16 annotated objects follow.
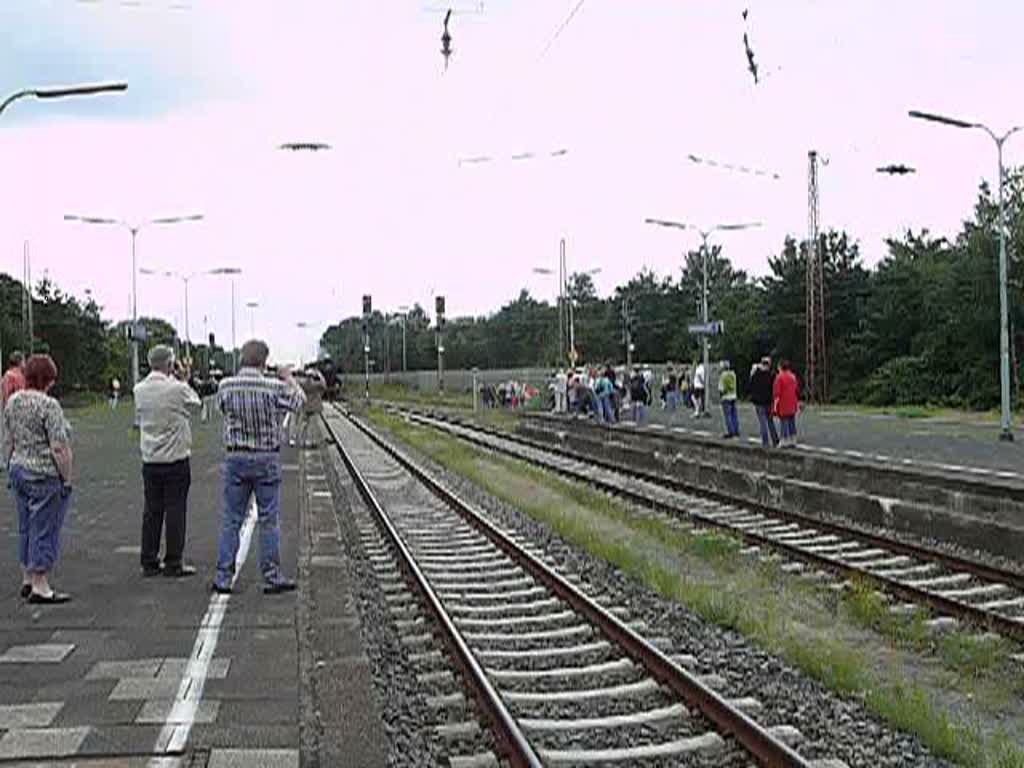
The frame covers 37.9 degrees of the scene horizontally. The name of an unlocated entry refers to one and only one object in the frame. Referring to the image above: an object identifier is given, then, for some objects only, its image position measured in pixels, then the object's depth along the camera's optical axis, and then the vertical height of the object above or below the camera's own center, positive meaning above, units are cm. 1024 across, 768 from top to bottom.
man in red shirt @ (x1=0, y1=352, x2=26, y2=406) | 1366 -14
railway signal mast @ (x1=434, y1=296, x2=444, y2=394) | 6494 +224
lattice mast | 6488 +227
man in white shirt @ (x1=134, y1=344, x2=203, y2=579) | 1231 -72
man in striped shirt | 1142 -66
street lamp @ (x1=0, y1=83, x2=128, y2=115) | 2434 +451
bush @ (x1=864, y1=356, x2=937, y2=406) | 7150 -158
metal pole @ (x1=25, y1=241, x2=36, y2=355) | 6606 +280
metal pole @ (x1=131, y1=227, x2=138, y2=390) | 5152 +65
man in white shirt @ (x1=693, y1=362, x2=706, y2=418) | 4456 -114
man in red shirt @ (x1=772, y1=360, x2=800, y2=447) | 2716 -76
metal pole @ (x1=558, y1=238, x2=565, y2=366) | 8182 +234
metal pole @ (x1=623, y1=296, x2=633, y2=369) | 6561 +128
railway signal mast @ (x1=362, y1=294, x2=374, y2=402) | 6975 +233
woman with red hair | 1094 -74
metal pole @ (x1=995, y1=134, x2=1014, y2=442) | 3397 -3
